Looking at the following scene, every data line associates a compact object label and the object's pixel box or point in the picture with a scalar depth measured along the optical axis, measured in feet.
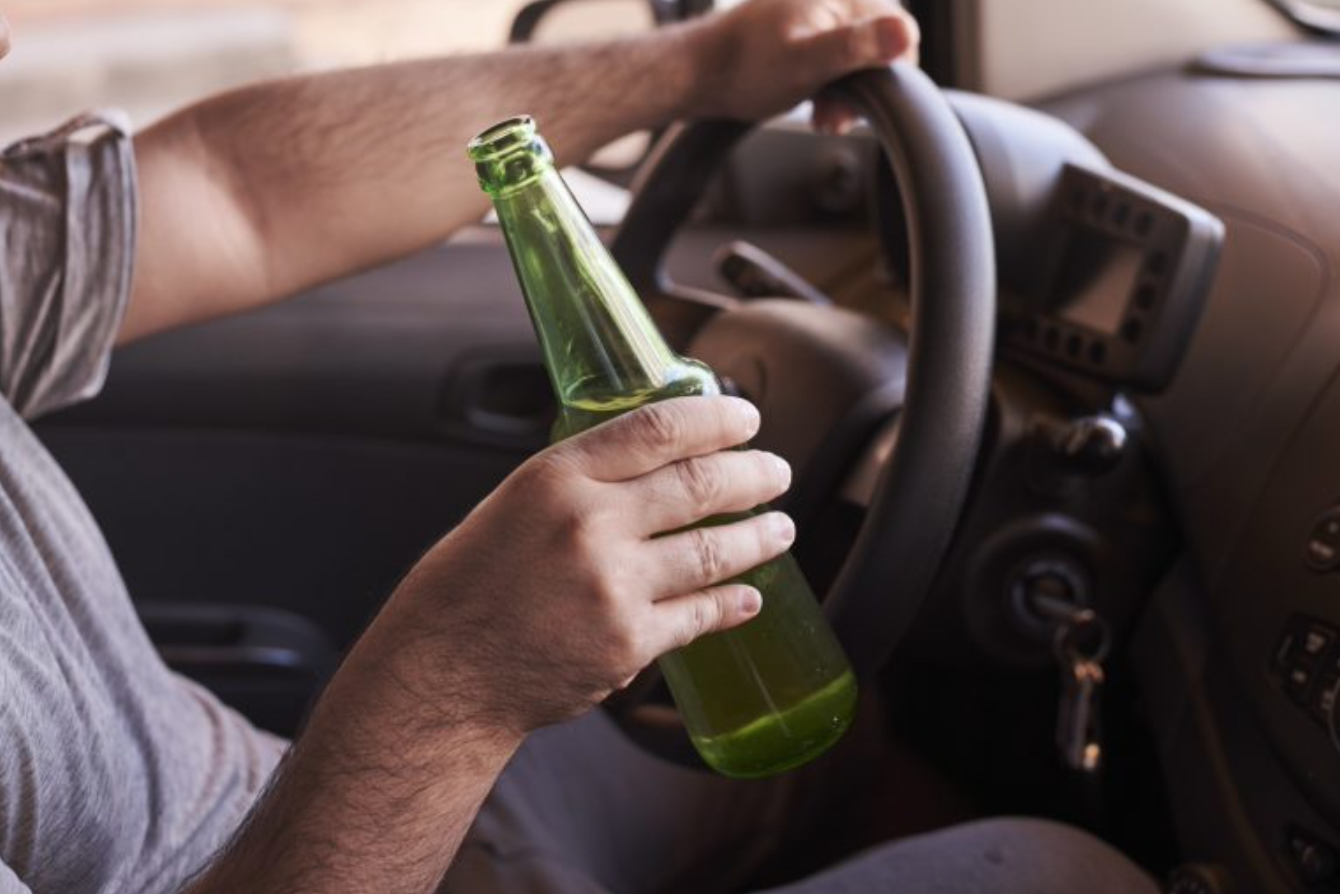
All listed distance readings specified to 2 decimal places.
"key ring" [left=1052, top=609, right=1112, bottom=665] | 4.04
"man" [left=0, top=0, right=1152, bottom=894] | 2.62
